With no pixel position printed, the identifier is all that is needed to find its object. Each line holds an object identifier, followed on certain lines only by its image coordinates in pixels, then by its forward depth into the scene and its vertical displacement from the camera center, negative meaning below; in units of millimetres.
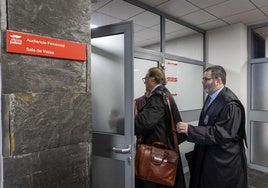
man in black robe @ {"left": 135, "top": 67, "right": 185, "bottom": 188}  1896 -241
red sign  1181 +284
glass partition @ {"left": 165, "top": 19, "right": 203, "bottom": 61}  3959 +986
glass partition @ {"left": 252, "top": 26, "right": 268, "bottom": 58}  4129 +953
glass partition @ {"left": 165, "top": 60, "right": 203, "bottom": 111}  3684 +183
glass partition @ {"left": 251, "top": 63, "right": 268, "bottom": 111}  3887 +120
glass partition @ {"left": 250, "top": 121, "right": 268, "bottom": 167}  3895 -877
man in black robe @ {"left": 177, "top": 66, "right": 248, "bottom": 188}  1847 -375
